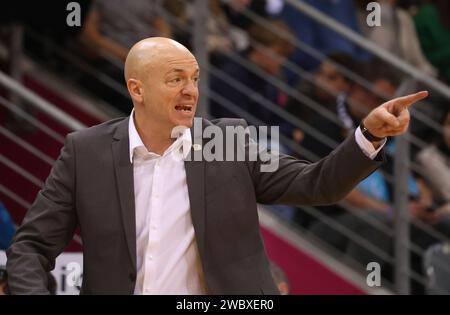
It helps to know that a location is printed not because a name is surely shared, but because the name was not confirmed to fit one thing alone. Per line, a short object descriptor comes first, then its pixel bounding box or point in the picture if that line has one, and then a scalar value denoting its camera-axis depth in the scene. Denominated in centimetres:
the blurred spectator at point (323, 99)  1248
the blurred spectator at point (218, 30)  1364
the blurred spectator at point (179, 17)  1371
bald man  669
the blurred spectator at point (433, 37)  1522
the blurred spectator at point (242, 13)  1440
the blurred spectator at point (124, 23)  1287
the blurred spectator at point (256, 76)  1293
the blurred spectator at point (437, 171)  1288
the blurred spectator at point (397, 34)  1479
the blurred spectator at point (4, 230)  1034
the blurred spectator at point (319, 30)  1422
